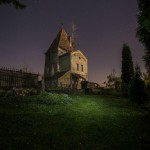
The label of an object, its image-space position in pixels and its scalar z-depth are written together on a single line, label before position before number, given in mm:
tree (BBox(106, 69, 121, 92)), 34036
